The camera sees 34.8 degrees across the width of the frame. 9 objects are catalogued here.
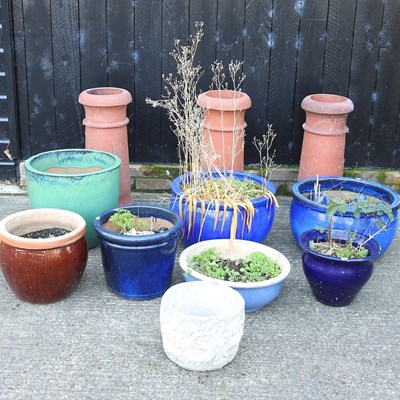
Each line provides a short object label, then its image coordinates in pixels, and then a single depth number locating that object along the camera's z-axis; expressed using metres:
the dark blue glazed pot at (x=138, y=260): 3.27
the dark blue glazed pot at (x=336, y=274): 3.26
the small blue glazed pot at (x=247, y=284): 3.18
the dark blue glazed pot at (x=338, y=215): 3.71
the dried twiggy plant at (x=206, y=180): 3.68
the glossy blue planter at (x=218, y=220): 3.68
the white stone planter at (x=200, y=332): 2.77
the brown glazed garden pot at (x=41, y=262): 3.20
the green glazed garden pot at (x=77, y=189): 3.73
